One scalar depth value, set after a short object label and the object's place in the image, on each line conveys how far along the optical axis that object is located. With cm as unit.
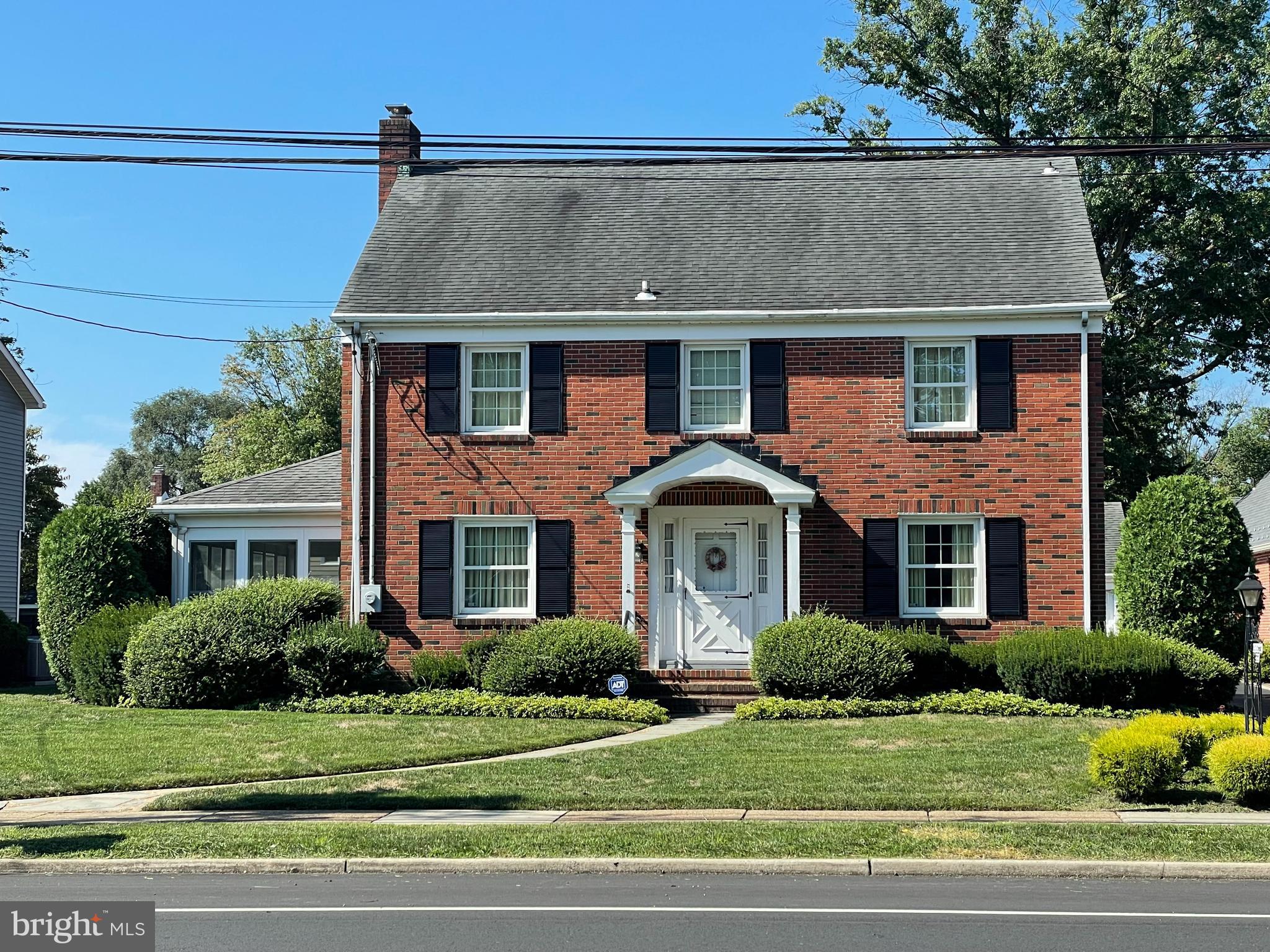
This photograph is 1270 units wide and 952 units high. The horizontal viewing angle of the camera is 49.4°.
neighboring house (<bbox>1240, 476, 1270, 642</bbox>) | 3197
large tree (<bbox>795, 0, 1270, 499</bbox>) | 3133
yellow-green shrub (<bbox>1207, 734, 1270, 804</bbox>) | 1212
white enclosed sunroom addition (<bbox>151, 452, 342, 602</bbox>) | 2411
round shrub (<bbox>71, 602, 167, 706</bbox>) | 2038
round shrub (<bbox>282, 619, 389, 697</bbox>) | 1978
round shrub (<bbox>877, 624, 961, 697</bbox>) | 1972
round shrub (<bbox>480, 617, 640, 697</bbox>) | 1945
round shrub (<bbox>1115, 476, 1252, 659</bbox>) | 1967
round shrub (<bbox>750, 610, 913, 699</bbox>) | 1888
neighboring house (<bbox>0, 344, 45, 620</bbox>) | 3161
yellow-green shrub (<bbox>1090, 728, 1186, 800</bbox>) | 1236
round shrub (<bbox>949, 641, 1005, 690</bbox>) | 2002
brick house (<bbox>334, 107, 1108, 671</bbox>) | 2094
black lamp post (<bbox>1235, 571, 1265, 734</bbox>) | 1410
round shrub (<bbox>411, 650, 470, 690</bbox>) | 2078
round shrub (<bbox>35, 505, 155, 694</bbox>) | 2223
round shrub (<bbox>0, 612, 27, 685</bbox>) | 2717
